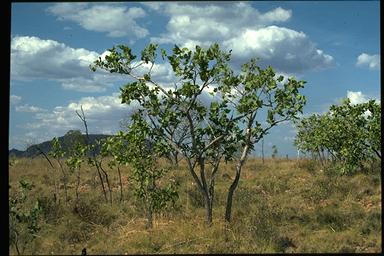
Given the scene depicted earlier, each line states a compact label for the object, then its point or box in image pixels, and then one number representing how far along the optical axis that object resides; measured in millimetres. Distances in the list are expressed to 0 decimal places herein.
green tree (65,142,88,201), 11000
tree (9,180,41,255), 8203
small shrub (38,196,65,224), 12653
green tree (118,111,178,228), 10961
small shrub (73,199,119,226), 12602
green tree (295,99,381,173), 15406
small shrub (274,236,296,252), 10053
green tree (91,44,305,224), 10758
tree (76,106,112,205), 12106
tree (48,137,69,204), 16391
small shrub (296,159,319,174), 24116
